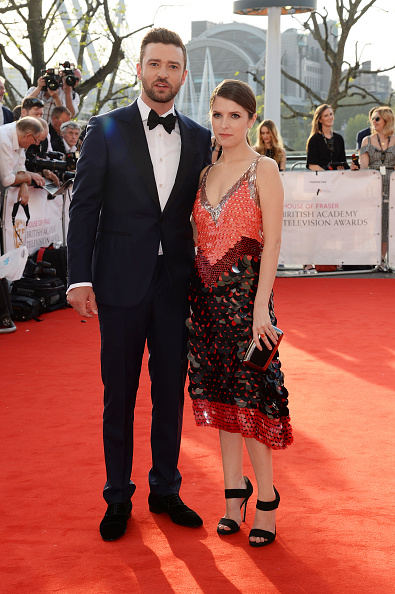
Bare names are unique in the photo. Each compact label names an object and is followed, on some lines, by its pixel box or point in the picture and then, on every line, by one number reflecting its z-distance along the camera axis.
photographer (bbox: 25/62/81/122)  10.49
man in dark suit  3.15
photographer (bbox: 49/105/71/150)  10.16
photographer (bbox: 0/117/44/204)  7.82
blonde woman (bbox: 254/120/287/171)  9.95
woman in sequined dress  3.09
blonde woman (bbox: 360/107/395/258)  10.57
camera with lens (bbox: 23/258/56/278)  8.56
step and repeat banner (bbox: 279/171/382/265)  10.73
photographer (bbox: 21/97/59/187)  8.82
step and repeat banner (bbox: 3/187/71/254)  8.09
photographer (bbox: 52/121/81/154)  9.91
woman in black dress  10.70
